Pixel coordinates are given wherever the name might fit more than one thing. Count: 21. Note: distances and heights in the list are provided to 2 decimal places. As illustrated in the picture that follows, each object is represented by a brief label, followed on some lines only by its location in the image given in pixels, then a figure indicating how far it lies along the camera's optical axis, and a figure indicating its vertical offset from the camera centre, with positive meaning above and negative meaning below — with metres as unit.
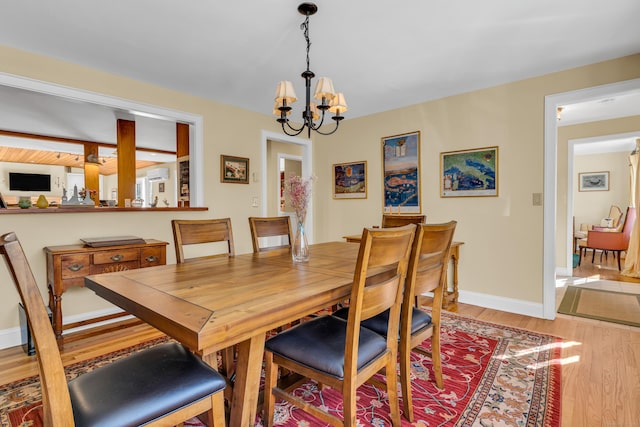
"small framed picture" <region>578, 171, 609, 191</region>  7.30 +0.59
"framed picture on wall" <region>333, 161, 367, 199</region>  4.39 +0.39
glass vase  1.91 -0.23
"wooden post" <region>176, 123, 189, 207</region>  4.39 +0.92
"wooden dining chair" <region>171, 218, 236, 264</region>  1.93 -0.15
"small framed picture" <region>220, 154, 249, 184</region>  3.79 +0.48
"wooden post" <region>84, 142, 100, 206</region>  5.96 +0.78
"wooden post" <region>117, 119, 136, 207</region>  4.25 +0.67
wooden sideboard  2.38 -0.43
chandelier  2.01 +0.77
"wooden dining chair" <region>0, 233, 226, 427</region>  0.80 -0.57
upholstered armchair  5.09 -0.52
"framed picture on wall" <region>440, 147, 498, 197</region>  3.36 +0.38
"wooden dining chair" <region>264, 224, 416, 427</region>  1.20 -0.59
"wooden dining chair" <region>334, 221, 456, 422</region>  1.54 -0.47
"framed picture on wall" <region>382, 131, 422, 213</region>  3.88 +0.43
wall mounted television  6.97 +0.63
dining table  0.93 -0.32
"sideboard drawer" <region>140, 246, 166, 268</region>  2.77 -0.42
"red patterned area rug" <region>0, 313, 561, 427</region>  1.59 -1.06
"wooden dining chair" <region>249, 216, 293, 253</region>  2.34 -0.15
